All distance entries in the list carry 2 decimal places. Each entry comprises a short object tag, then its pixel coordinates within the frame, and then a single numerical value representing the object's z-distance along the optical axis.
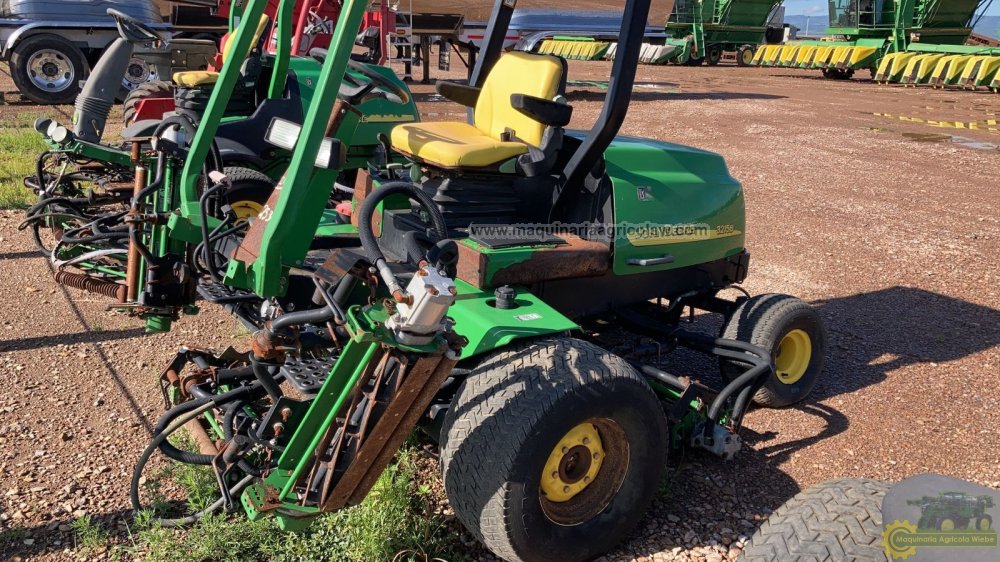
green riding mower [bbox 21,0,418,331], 4.23
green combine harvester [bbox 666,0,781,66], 26.61
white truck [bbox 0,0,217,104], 11.83
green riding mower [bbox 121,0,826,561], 2.49
